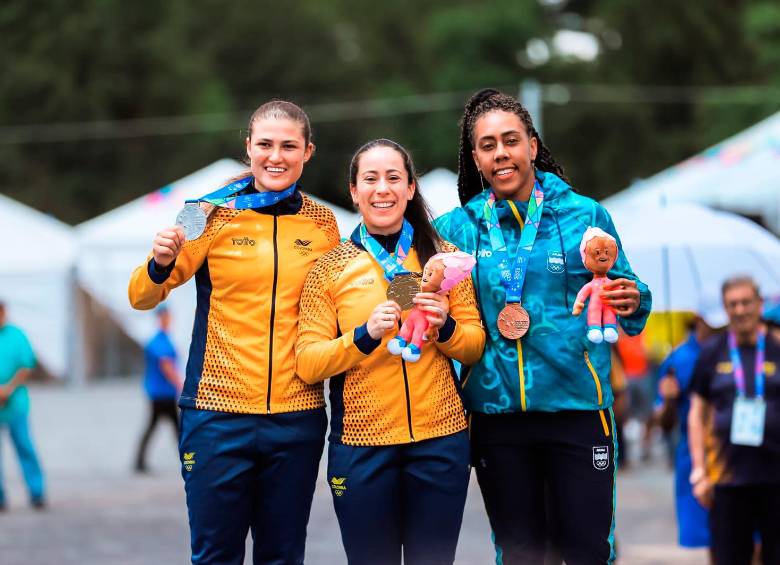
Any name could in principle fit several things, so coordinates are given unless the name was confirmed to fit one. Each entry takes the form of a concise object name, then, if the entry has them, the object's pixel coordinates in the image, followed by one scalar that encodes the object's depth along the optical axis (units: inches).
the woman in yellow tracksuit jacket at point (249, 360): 318.6
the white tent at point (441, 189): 1177.4
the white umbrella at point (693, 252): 557.2
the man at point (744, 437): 463.1
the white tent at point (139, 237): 1220.4
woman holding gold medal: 307.2
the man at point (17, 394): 861.5
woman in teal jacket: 313.0
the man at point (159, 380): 1045.0
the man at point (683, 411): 549.3
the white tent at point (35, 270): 1800.6
